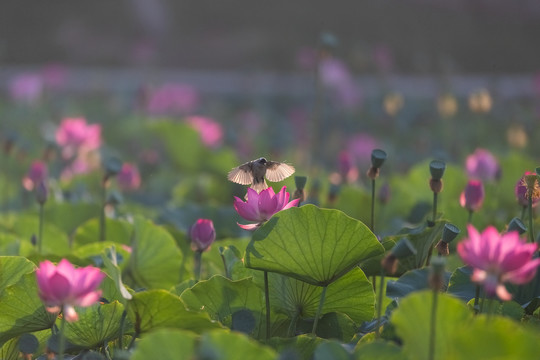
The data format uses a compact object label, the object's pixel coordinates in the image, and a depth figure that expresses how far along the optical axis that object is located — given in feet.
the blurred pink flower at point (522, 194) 25.40
